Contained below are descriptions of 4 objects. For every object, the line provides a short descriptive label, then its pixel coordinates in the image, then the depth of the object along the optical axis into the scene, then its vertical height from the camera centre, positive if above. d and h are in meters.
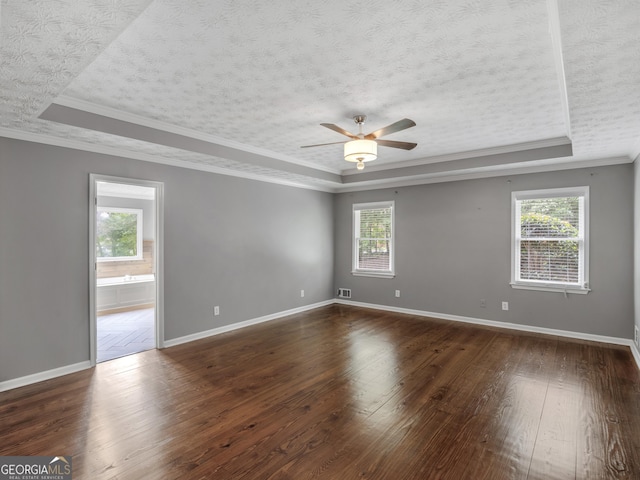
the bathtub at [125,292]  6.55 -1.08
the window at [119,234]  6.96 +0.12
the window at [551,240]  4.71 -0.01
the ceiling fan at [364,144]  3.14 +0.96
